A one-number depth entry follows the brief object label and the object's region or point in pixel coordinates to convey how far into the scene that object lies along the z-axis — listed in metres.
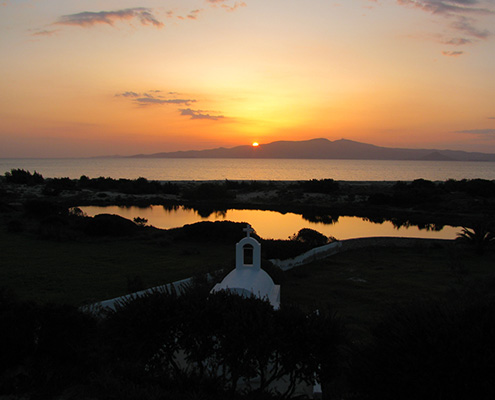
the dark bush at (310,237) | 26.19
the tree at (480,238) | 22.73
